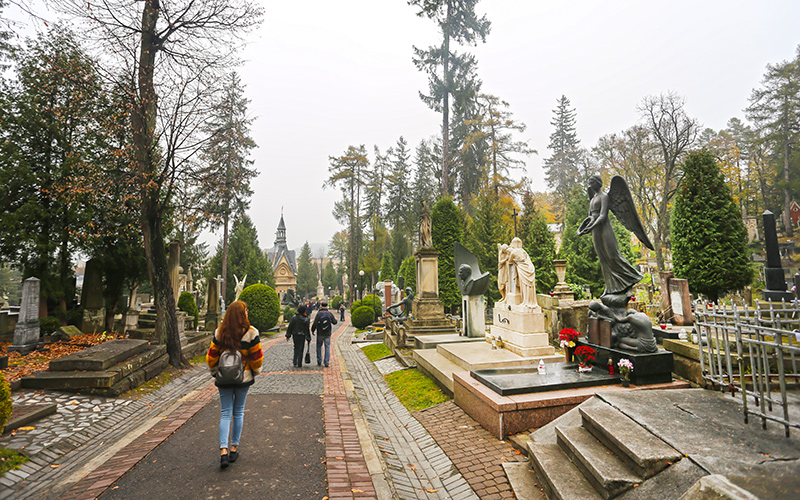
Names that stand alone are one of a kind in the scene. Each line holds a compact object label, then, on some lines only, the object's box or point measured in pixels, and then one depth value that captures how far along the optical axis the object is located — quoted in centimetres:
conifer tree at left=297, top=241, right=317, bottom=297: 6238
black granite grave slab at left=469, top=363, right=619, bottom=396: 530
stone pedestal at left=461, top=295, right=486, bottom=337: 1152
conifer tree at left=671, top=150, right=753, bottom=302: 1350
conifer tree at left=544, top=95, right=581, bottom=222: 4325
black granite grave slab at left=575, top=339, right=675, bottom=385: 534
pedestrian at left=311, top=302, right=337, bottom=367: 1009
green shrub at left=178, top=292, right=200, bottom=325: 1719
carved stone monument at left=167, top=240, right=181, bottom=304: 1223
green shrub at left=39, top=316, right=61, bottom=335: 1179
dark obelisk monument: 651
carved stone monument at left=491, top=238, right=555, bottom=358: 812
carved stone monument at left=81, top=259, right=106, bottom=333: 1343
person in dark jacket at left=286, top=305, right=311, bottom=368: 994
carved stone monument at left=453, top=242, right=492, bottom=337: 1137
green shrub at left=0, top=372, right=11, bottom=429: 394
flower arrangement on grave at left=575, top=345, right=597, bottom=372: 613
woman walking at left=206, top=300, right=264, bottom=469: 409
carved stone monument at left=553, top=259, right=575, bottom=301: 1537
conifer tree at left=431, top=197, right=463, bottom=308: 2192
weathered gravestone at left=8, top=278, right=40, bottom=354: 955
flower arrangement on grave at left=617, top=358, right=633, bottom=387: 529
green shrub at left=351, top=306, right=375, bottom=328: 2289
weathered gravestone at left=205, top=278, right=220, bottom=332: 1666
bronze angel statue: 623
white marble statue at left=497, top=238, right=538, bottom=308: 851
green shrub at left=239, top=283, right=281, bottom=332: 2098
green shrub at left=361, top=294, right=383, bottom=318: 2560
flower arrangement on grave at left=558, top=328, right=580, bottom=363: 667
